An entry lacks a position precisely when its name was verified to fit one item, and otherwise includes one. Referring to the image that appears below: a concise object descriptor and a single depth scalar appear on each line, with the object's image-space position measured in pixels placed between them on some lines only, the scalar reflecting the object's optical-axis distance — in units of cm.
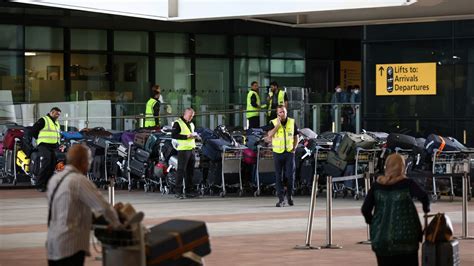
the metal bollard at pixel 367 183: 1698
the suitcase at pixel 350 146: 2680
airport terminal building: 3366
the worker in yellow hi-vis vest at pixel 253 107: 3550
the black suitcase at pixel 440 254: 1186
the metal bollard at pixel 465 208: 1780
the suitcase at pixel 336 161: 2681
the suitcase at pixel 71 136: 3159
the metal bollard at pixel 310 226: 1659
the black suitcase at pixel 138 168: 2928
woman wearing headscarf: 1139
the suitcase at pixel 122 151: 3005
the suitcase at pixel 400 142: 2709
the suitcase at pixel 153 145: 2906
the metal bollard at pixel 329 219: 1683
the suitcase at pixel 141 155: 2895
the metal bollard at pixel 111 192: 1611
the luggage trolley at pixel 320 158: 2745
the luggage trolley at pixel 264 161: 2788
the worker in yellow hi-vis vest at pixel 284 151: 2489
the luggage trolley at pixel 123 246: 932
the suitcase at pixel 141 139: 2948
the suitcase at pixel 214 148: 2781
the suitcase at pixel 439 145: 2670
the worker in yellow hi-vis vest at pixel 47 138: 2836
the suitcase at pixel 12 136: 3127
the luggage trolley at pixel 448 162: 2668
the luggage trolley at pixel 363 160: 2681
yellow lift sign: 3416
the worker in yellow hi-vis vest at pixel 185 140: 2681
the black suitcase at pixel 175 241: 942
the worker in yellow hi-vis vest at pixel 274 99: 3466
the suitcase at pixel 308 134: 2941
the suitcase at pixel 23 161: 3064
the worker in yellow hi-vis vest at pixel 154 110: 3528
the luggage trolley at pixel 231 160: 2767
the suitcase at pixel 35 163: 2901
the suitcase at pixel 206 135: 2870
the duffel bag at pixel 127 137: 3000
